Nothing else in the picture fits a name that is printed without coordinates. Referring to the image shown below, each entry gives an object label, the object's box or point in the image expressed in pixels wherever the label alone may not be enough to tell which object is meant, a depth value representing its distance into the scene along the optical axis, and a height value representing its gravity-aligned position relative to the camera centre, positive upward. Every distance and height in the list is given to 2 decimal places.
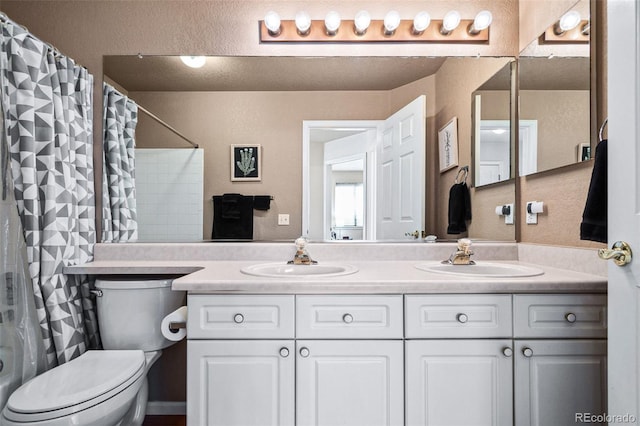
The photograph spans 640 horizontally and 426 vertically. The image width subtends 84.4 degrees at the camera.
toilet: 1.14 -0.59
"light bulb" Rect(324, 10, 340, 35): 1.82 +1.02
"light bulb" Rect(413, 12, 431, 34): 1.84 +1.03
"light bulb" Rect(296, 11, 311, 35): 1.83 +1.02
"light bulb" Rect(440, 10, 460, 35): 1.83 +1.03
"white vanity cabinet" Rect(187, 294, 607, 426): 1.23 -0.49
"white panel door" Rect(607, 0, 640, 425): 0.95 +0.06
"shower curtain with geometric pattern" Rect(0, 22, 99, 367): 1.39 +0.18
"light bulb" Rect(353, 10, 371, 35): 1.83 +1.03
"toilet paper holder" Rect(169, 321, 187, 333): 1.47 -0.45
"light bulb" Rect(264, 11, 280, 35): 1.81 +1.02
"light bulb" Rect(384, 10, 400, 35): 1.83 +1.03
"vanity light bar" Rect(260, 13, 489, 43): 1.89 +0.99
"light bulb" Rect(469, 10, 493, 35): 1.83 +1.03
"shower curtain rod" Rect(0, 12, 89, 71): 1.33 +0.75
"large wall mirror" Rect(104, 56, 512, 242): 1.89 +0.60
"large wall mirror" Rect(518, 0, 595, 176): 1.42 +0.51
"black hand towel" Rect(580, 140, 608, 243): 1.10 +0.05
